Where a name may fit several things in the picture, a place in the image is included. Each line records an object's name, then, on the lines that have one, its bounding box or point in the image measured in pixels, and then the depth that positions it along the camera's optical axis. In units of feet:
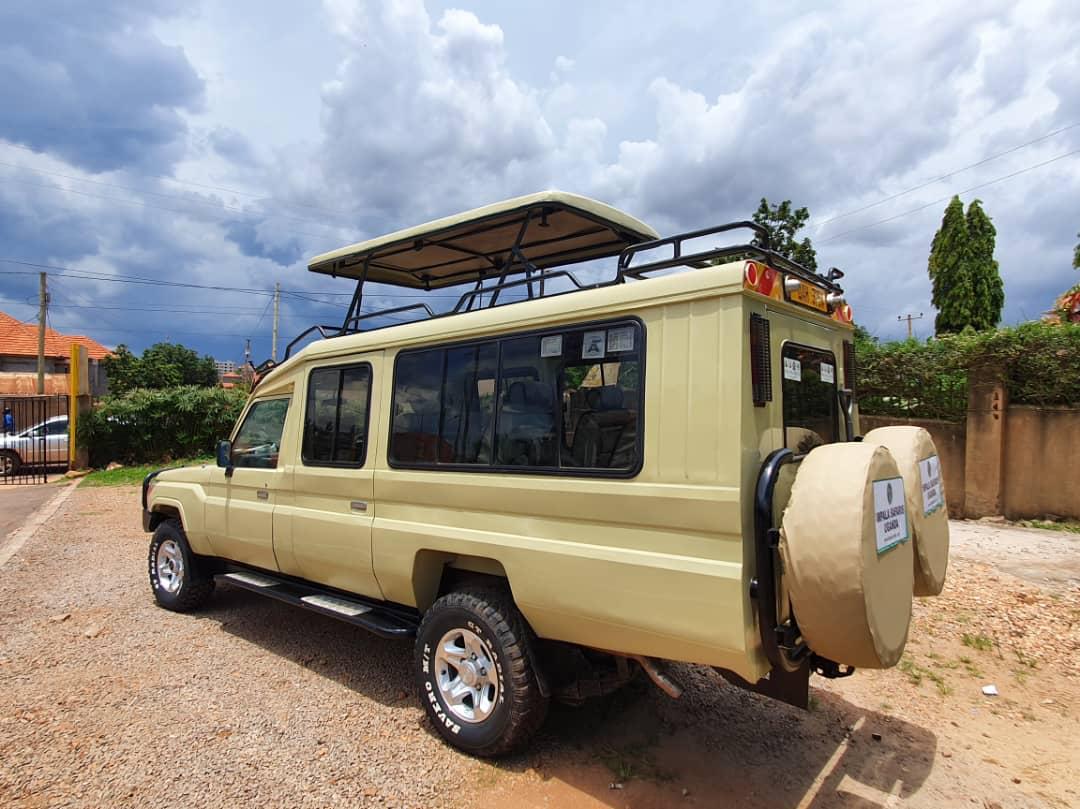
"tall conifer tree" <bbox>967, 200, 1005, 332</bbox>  72.79
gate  53.78
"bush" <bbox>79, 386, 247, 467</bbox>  56.70
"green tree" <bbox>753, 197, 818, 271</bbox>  47.46
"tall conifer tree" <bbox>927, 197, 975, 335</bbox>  73.05
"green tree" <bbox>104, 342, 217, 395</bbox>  124.11
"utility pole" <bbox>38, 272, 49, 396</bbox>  83.92
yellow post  55.06
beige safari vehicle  8.39
